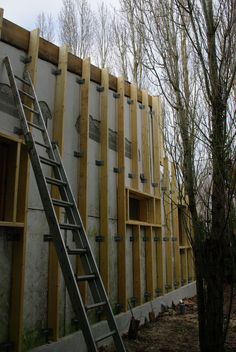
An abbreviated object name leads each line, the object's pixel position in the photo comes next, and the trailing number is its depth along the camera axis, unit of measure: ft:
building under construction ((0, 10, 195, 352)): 12.32
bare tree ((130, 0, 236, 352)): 14.24
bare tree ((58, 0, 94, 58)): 36.65
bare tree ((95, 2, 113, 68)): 37.47
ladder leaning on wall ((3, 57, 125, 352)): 9.03
